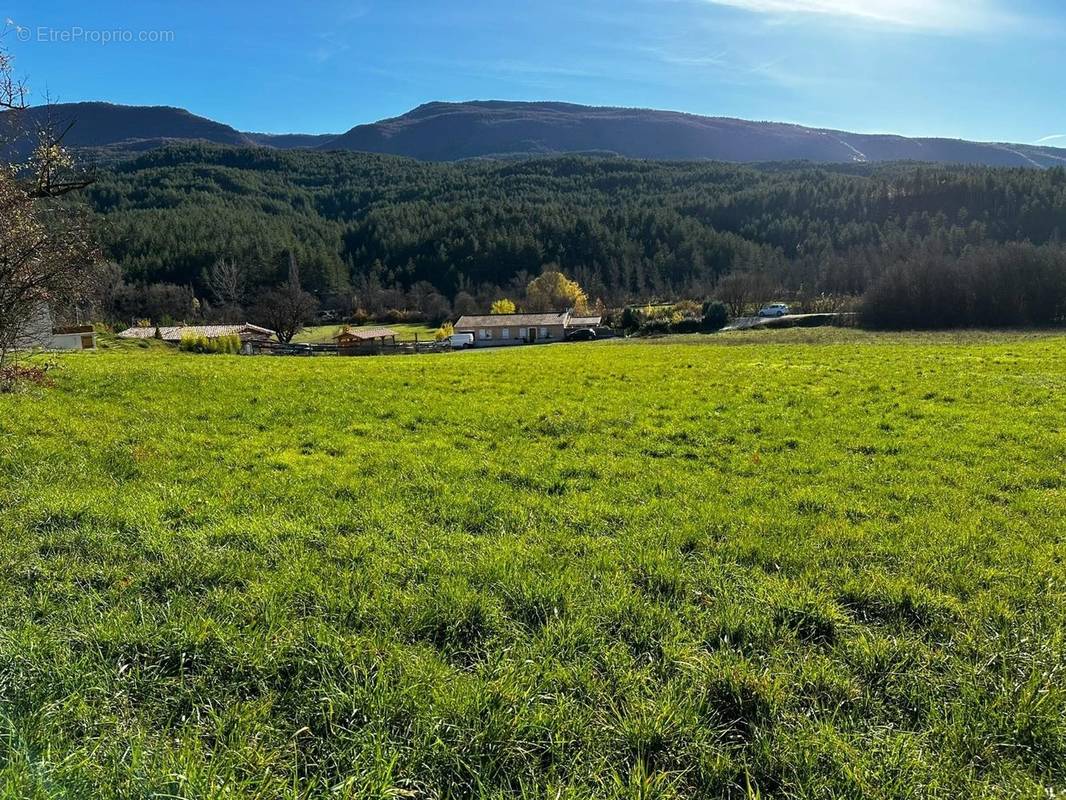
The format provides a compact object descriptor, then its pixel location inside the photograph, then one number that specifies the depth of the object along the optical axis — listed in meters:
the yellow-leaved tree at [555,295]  108.81
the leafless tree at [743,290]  90.69
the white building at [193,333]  62.42
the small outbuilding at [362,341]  63.59
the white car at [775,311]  81.31
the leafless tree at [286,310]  80.12
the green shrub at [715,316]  71.06
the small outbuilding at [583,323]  85.26
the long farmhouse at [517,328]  83.62
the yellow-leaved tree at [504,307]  104.00
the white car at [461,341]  76.12
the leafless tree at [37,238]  10.91
